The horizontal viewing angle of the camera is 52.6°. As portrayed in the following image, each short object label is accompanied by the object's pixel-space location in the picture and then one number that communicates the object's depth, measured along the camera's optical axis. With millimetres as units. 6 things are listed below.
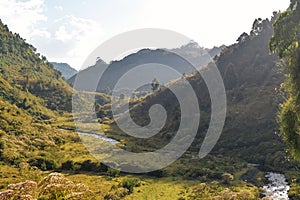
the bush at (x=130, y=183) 42550
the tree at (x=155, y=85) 182750
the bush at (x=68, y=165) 58250
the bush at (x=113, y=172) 52550
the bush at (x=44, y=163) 57162
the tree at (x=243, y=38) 144575
